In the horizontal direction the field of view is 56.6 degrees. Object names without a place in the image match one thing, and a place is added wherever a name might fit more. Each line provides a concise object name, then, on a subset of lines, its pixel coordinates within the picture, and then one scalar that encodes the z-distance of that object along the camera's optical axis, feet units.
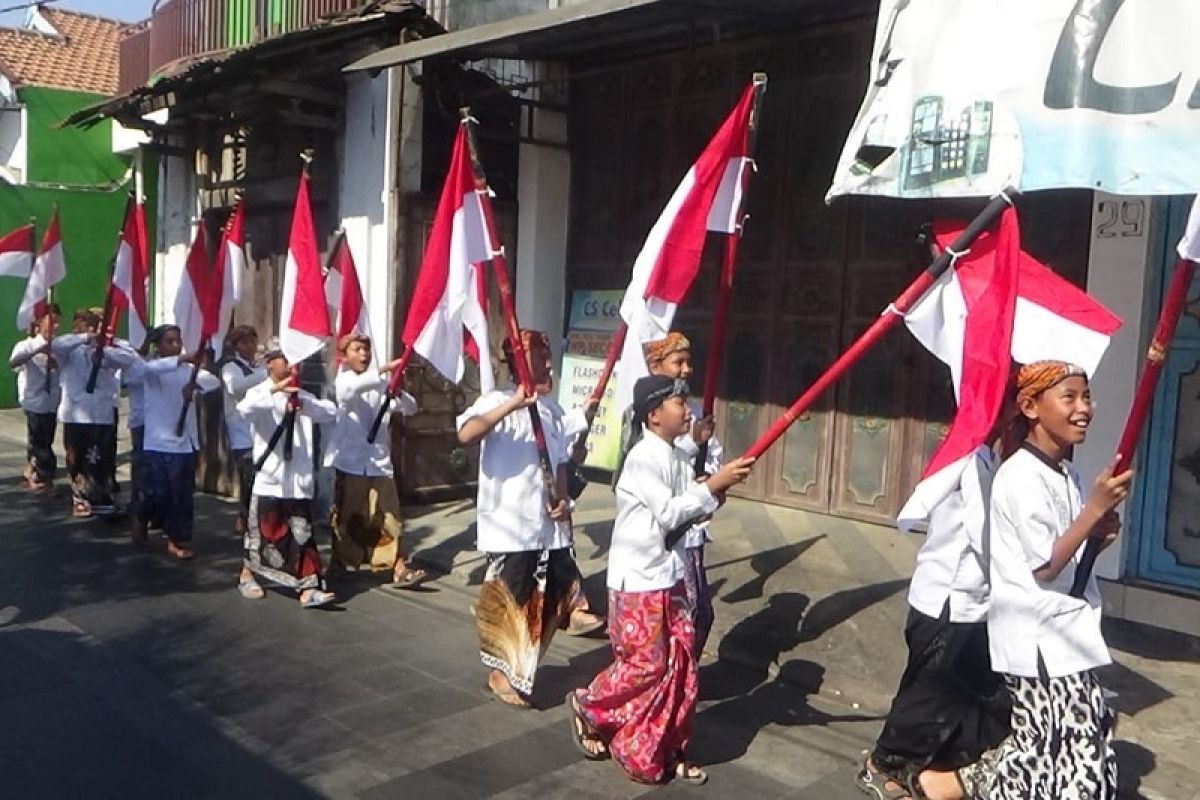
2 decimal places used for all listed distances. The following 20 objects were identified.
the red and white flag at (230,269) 24.27
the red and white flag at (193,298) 25.22
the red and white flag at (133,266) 27.27
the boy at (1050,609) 10.17
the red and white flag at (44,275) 31.24
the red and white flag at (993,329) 11.20
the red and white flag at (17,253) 31.37
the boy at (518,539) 16.28
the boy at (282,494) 21.48
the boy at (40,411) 32.94
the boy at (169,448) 25.41
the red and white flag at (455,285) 17.03
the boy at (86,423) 29.84
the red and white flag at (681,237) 15.21
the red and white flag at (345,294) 23.91
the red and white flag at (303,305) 21.09
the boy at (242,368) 23.52
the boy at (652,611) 13.44
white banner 12.23
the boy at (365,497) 23.52
